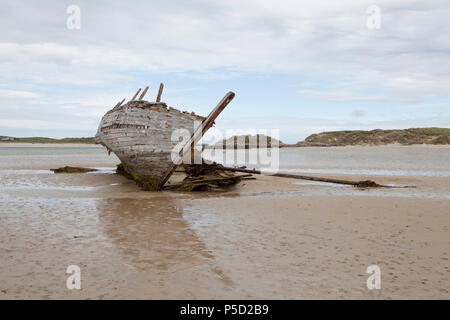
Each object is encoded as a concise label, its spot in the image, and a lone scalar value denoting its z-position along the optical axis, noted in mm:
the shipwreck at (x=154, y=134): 11375
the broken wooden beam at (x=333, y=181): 12883
